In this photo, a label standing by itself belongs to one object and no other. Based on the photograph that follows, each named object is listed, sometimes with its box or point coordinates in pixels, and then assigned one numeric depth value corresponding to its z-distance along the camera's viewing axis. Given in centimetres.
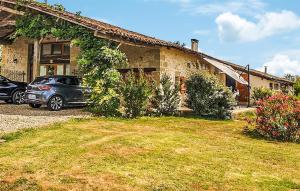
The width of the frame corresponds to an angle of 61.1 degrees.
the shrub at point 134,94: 1036
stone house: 1216
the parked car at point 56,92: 1107
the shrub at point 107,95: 1058
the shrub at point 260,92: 1794
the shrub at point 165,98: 1134
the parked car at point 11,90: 1280
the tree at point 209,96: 1172
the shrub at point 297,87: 2063
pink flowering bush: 861
